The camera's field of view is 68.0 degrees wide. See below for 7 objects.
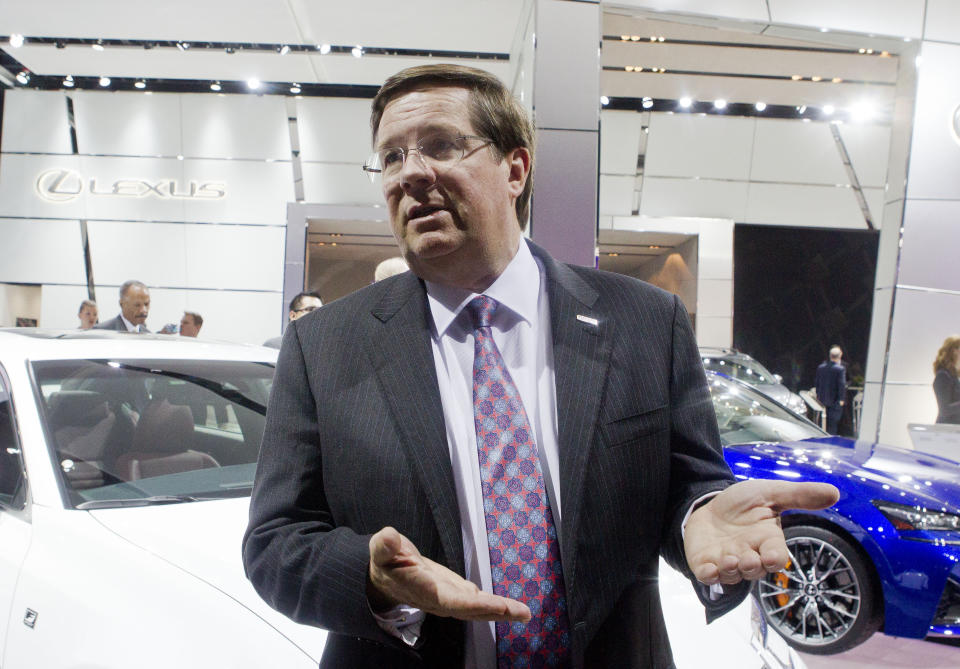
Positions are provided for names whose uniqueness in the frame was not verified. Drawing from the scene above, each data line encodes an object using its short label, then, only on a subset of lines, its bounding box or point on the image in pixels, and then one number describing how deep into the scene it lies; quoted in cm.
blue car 344
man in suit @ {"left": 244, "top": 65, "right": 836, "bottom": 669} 102
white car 169
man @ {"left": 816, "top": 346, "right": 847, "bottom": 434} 1080
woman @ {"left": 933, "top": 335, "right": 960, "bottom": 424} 625
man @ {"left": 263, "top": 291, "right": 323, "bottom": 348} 552
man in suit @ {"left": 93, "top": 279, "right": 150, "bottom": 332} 632
